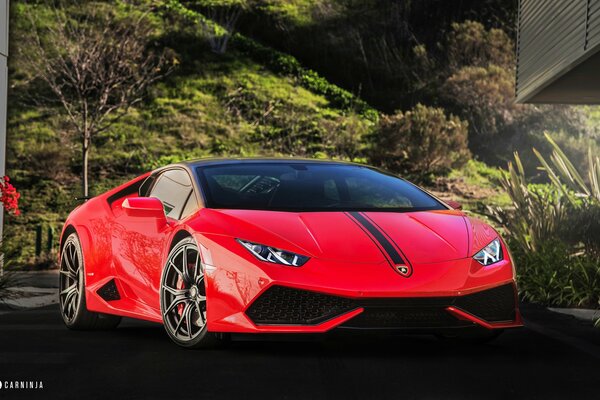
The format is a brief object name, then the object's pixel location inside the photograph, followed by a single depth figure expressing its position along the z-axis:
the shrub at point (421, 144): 34.09
